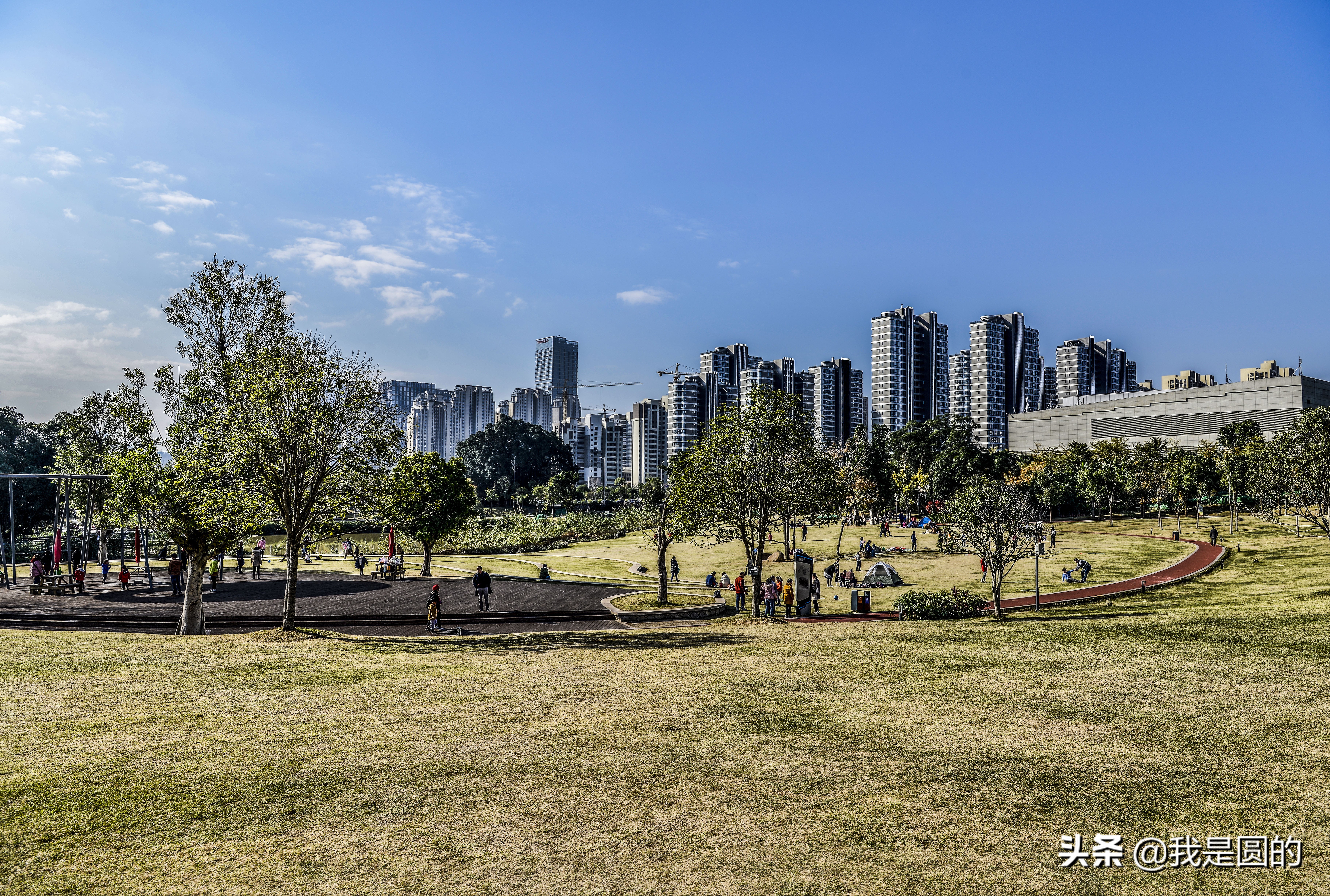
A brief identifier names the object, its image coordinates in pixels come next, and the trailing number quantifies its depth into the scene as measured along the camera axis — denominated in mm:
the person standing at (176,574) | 34094
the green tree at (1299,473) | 40688
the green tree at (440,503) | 46750
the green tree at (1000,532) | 29797
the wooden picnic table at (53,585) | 34562
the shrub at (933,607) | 29625
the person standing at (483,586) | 30359
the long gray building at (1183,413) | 125188
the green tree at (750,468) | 31359
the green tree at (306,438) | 23172
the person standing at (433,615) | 26734
